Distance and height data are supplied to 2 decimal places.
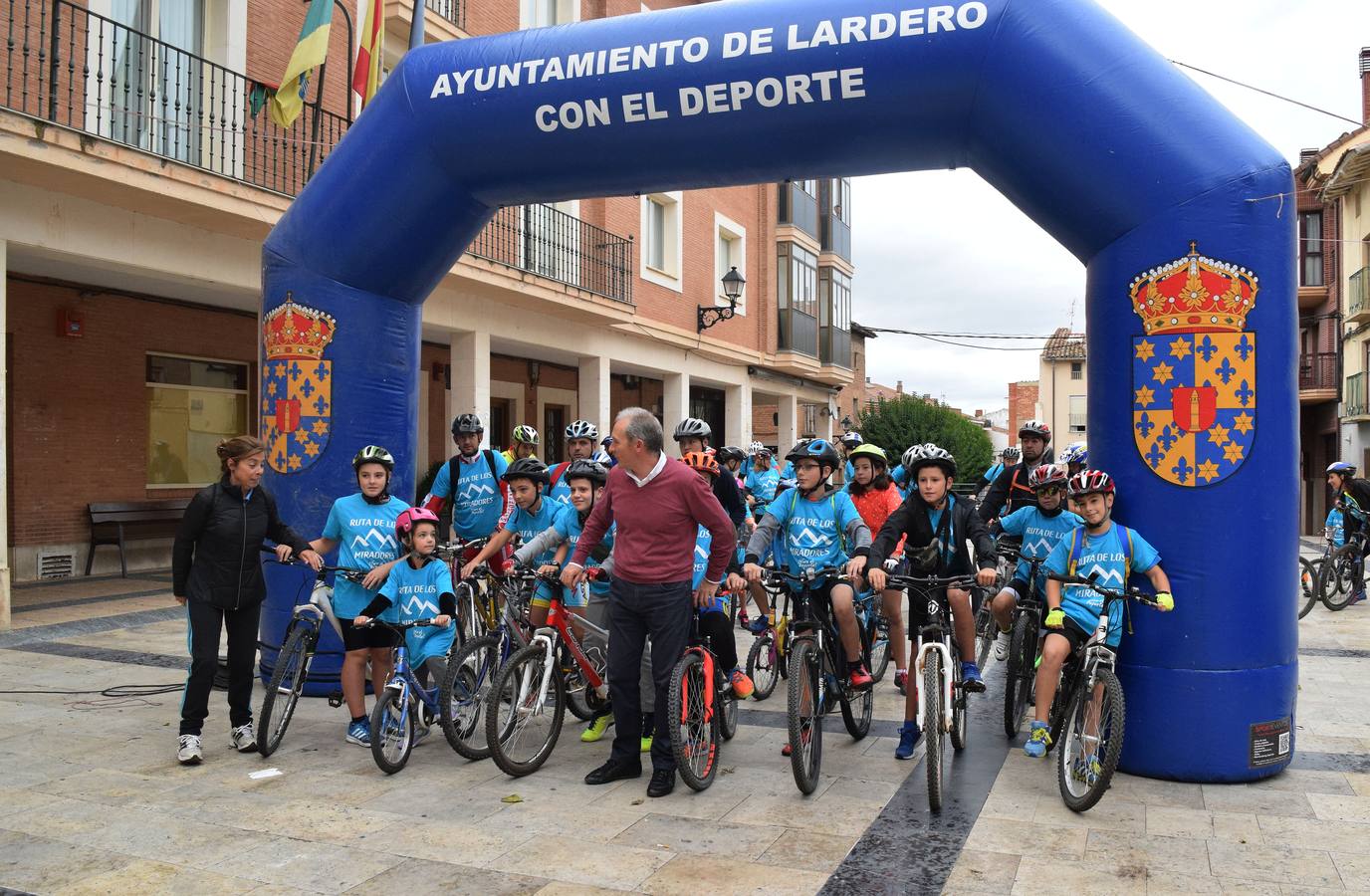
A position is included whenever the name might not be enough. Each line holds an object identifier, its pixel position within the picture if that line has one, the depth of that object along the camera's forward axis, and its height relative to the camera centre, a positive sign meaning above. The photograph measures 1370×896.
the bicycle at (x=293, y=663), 6.03 -1.12
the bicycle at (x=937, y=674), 5.18 -1.05
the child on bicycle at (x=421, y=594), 6.05 -0.72
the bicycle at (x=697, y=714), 5.32 -1.26
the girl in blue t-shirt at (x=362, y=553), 6.09 -0.50
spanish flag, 11.65 +4.59
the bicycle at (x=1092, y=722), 5.08 -1.23
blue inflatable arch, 5.59 +1.76
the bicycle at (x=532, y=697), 5.63 -1.24
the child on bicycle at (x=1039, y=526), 7.05 -0.37
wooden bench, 13.52 -0.70
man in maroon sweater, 5.51 -0.50
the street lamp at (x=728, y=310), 20.98 +3.47
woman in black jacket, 6.00 -0.60
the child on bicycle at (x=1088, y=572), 5.55 -0.52
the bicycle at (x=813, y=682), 5.34 -1.13
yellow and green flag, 11.05 +4.21
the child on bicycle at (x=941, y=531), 6.03 -0.34
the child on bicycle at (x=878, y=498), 6.70 -0.21
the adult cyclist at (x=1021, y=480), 8.51 -0.06
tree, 35.81 +1.56
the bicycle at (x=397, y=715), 5.66 -1.34
